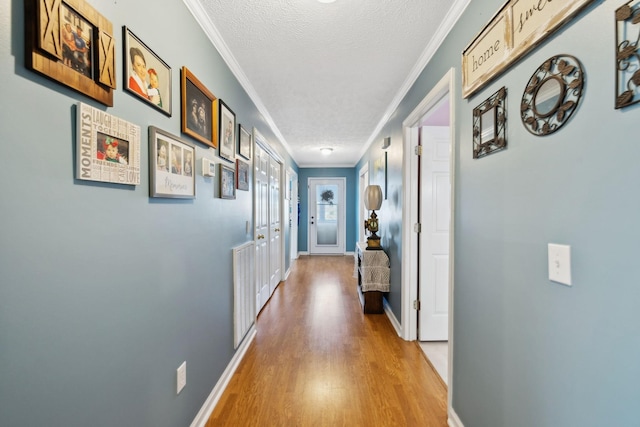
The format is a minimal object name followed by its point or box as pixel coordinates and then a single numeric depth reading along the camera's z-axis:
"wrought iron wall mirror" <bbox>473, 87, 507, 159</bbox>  1.13
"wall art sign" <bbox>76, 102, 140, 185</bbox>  0.78
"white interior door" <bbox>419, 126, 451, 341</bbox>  2.51
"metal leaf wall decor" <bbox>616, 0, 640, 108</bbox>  0.63
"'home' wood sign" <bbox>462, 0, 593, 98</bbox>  0.85
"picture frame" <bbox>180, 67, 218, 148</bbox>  1.38
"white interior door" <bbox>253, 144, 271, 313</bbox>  2.96
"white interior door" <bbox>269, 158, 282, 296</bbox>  3.77
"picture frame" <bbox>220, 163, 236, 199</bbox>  1.85
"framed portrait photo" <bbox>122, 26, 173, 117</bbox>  0.98
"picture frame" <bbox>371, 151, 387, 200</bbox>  3.52
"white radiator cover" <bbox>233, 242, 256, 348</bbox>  2.13
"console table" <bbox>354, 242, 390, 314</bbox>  3.15
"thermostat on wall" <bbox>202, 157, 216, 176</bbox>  1.57
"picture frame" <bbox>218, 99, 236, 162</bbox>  1.85
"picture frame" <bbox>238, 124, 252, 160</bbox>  2.25
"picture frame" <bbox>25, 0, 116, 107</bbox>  0.65
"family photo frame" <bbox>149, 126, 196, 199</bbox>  1.12
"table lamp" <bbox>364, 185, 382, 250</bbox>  3.41
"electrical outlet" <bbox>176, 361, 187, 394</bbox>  1.33
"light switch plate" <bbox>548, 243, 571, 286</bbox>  0.82
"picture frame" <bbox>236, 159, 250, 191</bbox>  2.21
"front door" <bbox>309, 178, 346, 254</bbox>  7.21
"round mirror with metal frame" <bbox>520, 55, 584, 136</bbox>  0.80
